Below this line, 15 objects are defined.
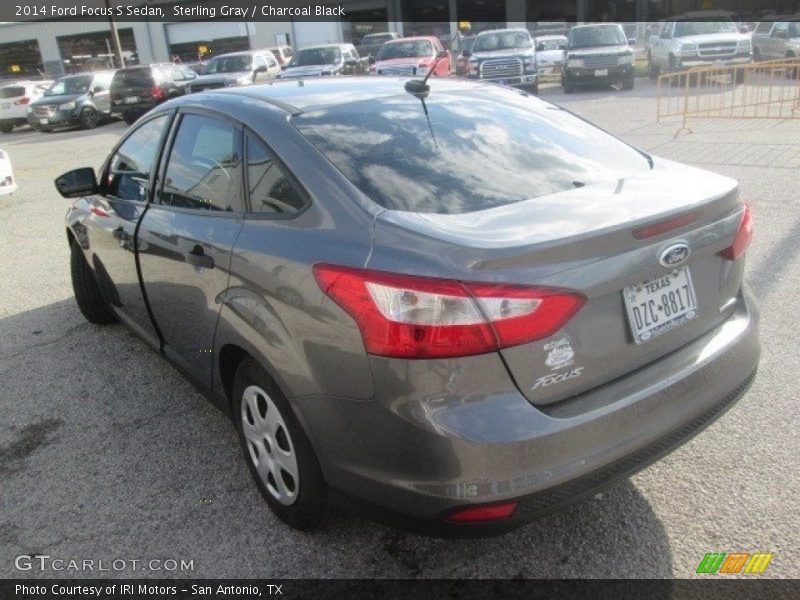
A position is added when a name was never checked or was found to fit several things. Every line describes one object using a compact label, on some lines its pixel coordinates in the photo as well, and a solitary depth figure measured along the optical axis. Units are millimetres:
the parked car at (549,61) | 22719
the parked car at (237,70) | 20281
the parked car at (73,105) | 21969
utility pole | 32188
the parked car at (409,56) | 18875
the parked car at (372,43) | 33406
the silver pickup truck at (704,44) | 18641
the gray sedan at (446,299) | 1977
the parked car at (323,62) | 19609
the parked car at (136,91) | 21297
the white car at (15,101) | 23562
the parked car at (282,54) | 27694
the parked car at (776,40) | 19731
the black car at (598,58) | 18781
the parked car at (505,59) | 18656
